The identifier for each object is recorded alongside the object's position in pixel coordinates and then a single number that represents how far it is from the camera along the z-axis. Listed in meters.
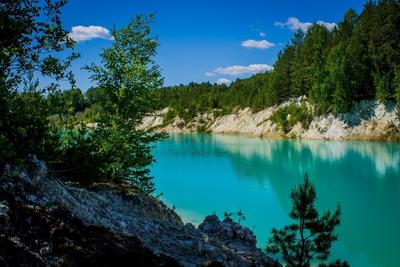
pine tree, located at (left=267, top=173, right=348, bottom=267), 12.59
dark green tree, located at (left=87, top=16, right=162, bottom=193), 17.59
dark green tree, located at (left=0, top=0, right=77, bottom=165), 9.34
